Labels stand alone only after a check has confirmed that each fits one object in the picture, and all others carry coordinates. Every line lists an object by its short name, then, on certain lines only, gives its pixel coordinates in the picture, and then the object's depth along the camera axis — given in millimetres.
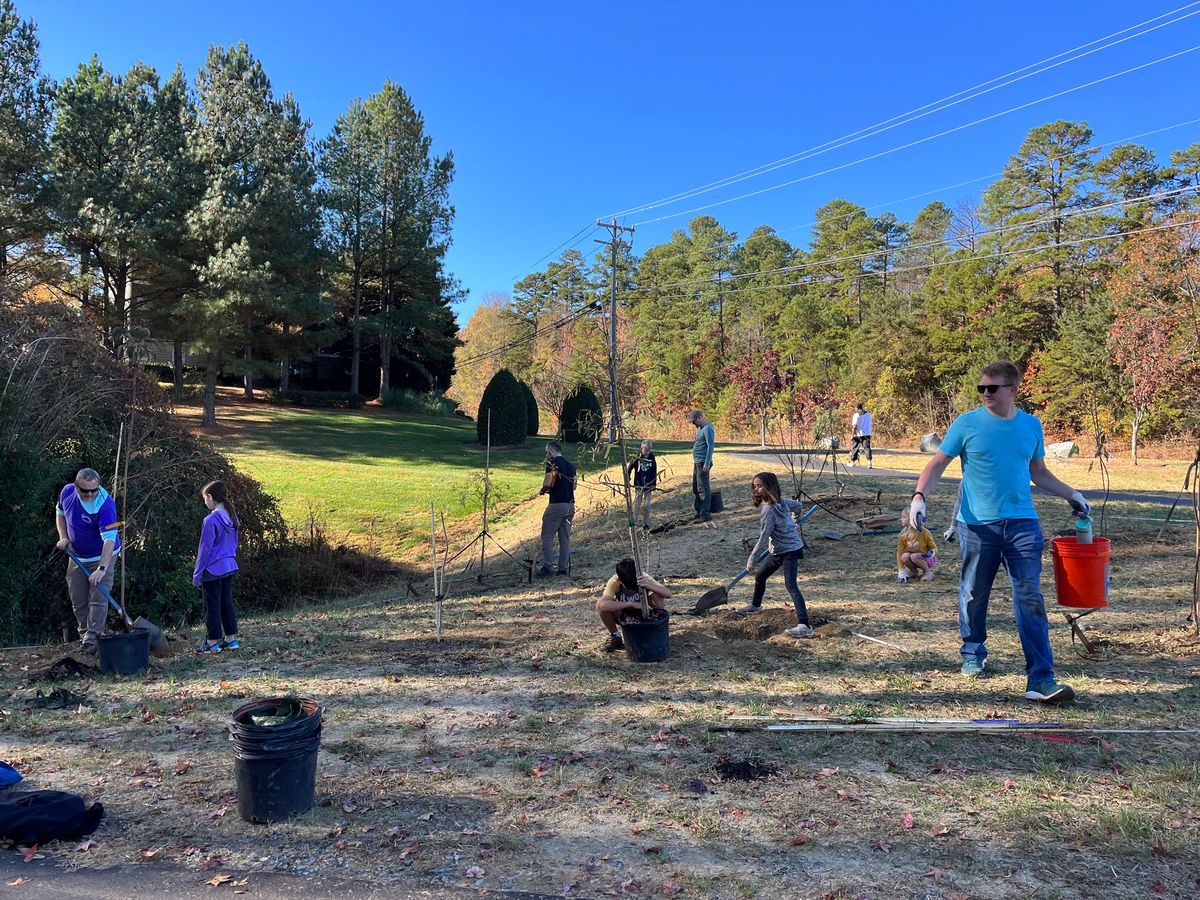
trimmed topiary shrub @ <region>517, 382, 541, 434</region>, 28720
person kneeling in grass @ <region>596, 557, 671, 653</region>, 5883
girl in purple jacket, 6551
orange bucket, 4594
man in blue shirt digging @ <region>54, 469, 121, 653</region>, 6289
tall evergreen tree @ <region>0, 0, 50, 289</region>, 23047
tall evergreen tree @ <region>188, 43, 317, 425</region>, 24578
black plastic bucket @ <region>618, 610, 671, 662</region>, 5699
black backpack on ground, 3295
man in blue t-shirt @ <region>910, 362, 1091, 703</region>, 4207
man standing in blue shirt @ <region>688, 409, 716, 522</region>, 11473
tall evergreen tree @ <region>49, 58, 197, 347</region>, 23562
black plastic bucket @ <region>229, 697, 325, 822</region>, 3354
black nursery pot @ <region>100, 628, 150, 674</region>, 5953
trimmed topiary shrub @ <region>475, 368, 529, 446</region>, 26172
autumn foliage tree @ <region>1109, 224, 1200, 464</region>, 20047
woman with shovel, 6059
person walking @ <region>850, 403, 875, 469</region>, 18414
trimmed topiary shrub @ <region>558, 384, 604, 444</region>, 25922
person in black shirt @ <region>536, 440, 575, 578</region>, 9703
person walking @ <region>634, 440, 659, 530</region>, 10197
